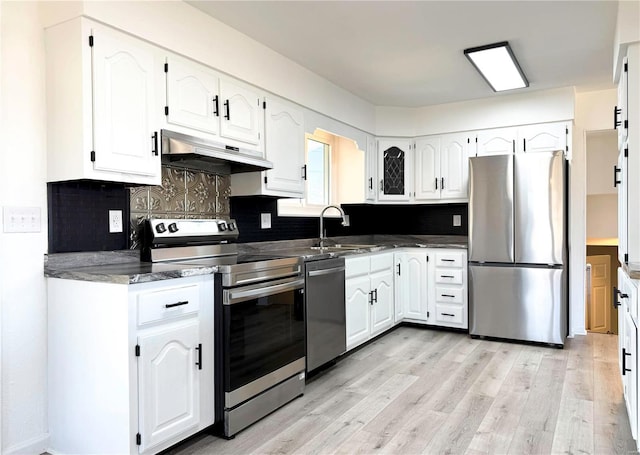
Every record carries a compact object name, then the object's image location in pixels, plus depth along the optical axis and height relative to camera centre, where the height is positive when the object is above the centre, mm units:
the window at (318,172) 4469 +520
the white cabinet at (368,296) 3650 -615
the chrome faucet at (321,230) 4134 -49
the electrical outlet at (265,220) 3657 +40
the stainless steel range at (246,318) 2303 -500
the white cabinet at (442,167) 4695 +581
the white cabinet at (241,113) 2857 +725
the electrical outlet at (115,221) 2504 +30
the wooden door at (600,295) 5406 -868
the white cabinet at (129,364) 1914 -608
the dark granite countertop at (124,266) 1946 -197
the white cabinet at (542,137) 4242 +791
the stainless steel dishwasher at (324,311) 3035 -598
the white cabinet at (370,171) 4701 +549
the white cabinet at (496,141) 4457 +798
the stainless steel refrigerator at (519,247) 3926 -213
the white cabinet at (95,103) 2109 +584
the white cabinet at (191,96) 2523 +737
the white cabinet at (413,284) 4566 -607
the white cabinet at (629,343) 2047 -592
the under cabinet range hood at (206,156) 2484 +402
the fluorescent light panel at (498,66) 3254 +1213
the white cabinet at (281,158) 3230 +495
